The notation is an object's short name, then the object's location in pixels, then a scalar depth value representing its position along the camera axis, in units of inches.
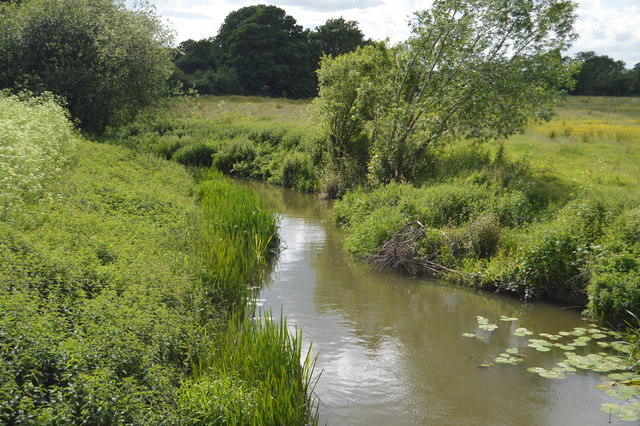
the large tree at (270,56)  2615.7
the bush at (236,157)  1133.1
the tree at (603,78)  2437.5
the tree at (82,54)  920.3
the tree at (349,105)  835.4
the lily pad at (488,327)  374.6
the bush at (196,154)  1142.3
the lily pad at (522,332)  364.4
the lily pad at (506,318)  390.9
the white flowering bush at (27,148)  314.3
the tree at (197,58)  2816.4
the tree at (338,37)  2792.8
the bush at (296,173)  966.4
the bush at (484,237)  477.7
